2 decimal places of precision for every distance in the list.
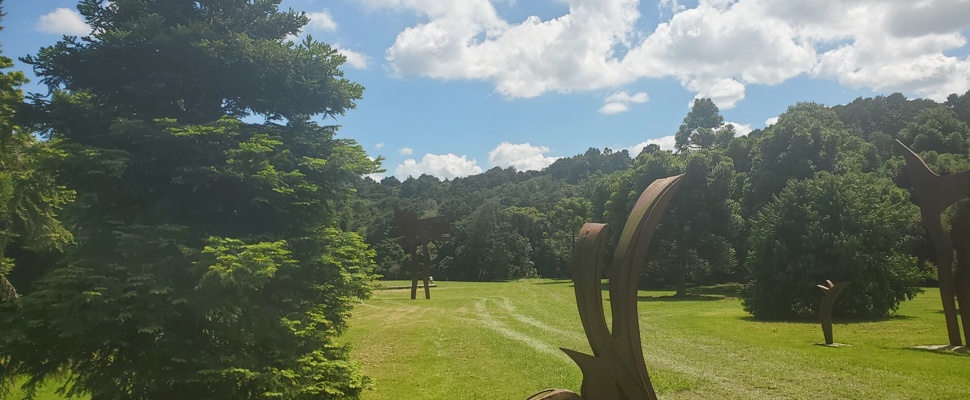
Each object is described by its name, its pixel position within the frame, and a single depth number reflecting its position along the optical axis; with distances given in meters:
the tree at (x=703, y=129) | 53.00
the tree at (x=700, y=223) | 32.12
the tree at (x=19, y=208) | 10.98
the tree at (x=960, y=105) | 51.69
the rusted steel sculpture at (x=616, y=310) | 4.83
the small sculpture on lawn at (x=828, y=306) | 14.05
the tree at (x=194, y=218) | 6.90
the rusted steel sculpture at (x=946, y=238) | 12.16
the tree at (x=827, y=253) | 19.28
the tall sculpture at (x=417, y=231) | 29.42
